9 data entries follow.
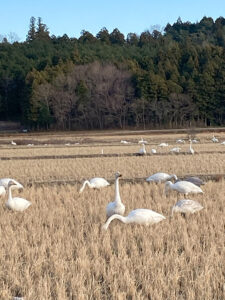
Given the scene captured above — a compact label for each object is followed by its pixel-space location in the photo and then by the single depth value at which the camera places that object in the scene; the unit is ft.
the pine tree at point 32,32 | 626.89
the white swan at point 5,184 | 74.99
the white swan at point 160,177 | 78.74
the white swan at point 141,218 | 45.75
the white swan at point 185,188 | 62.69
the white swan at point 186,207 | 51.21
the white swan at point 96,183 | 74.64
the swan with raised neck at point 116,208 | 49.16
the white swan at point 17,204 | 55.93
